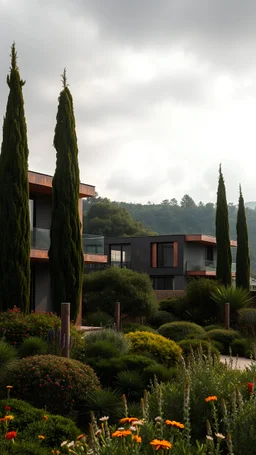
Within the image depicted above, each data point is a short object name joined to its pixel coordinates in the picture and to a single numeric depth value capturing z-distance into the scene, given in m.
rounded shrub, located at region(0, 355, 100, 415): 10.93
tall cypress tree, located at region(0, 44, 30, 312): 18.66
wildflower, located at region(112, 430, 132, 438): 4.65
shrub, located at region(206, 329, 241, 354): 22.45
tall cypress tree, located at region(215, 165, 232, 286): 34.81
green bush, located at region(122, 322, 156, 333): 22.87
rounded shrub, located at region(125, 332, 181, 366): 15.30
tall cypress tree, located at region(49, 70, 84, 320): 20.89
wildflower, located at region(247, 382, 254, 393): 6.79
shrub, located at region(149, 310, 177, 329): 28.61
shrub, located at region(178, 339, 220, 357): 16.68
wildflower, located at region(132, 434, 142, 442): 4.56
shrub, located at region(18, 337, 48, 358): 14.05
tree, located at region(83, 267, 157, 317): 26.56
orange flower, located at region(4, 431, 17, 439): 6.21
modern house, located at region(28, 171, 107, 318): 23.71
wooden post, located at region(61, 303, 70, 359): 13.53
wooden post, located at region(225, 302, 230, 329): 25.31
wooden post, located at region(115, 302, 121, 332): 21.42
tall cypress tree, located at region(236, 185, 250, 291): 37.78
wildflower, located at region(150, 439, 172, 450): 4.29
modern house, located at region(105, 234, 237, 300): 44.56
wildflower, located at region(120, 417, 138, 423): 5.03
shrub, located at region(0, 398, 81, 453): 8.41
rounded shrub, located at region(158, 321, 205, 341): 21.95
